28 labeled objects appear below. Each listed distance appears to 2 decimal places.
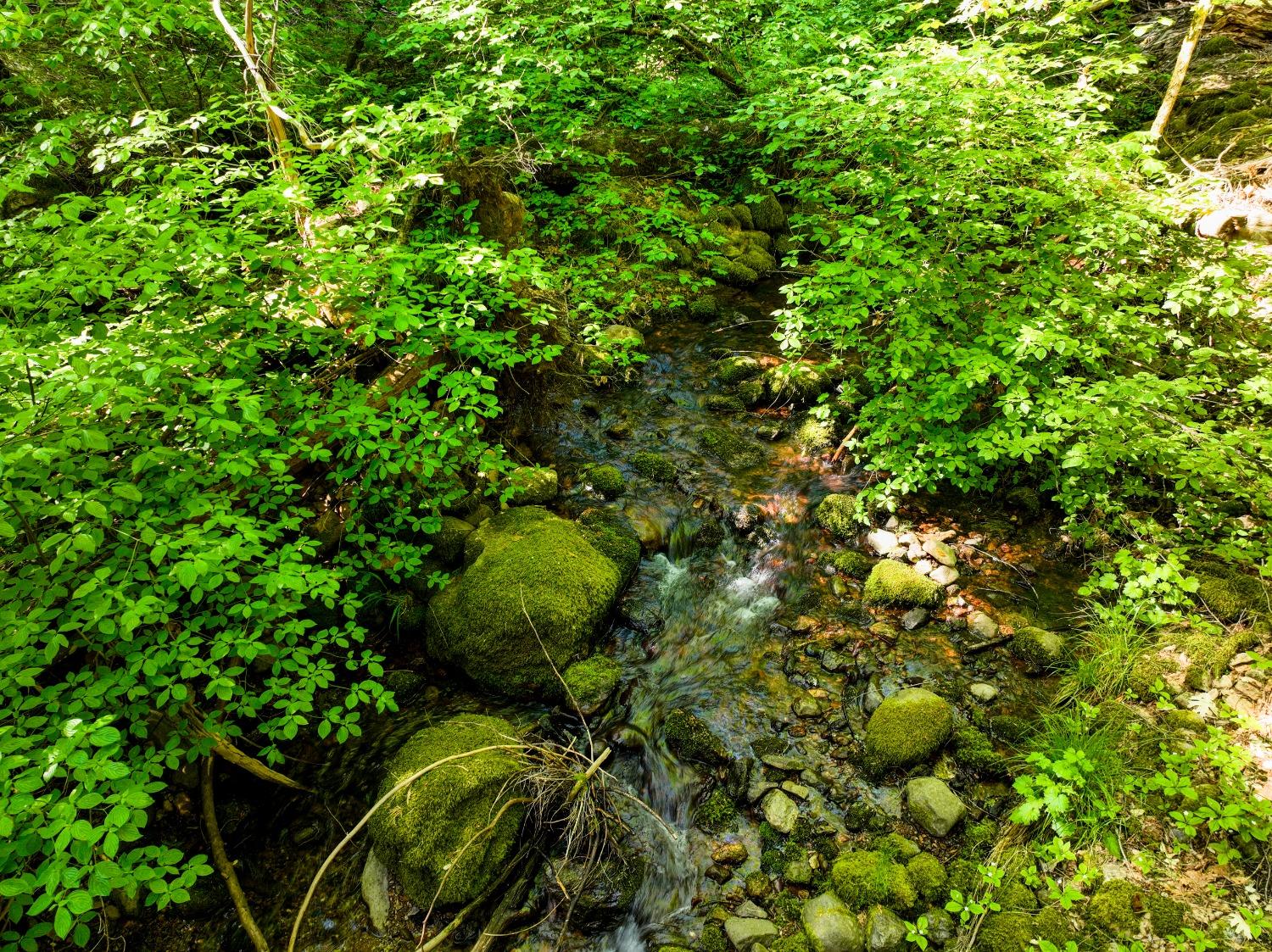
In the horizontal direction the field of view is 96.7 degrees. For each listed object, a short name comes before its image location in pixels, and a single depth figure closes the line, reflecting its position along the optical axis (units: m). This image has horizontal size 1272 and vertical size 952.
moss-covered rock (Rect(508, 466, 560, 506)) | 5.60
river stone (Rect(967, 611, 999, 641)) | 4.73
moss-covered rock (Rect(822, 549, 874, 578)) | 5.41
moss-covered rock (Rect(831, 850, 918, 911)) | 3.17
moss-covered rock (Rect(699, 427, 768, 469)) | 6.68
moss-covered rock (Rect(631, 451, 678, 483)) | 6.41
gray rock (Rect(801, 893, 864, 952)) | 3.04
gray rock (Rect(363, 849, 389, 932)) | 3.24
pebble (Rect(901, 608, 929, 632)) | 4.90
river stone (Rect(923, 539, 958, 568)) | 5.29
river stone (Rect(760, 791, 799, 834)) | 3.69
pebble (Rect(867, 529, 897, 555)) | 5.55
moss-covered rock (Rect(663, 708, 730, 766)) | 4.09
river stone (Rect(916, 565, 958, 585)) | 5.18
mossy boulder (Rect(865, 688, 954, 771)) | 3.92
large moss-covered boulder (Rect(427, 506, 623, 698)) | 4.40
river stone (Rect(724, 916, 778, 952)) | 3.15
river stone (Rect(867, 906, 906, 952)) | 3.02
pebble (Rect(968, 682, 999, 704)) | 4.28
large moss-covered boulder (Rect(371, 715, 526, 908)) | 3.28
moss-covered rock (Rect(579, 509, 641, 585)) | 5.35
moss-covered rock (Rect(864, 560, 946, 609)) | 5.03
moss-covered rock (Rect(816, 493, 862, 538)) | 5.77
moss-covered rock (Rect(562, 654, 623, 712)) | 4.32
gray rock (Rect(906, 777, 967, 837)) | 3.53
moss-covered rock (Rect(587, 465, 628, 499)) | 6.18
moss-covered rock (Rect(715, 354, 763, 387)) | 7.75
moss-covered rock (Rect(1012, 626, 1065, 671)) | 4.39
